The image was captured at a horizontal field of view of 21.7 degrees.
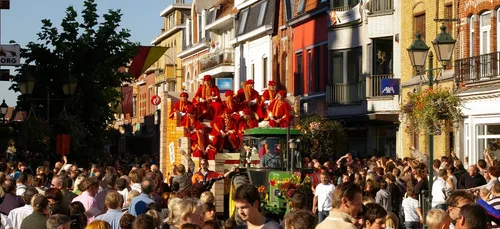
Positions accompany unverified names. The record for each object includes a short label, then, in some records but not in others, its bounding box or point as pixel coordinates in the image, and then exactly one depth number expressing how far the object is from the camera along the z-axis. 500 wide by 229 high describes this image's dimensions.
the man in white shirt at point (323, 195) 24.34
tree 35.72
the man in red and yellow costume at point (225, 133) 33.19
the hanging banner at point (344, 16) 43.84
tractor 25.58
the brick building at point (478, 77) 32.25
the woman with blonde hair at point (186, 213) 11.50
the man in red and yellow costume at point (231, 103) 34.28
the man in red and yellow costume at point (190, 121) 34.34
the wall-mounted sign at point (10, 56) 36.09
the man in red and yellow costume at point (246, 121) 33.65
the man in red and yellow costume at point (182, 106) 34.62
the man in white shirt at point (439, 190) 21.84
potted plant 23.81
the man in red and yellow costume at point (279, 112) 33.53
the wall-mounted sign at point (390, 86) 39.31
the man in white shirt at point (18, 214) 15.25
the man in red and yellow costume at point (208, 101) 34.81
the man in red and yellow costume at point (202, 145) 32.91
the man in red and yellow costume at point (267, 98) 34.47
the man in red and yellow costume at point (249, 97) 34.65
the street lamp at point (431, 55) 20.48
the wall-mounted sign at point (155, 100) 72.81
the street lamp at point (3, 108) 46.22
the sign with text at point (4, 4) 38.59
